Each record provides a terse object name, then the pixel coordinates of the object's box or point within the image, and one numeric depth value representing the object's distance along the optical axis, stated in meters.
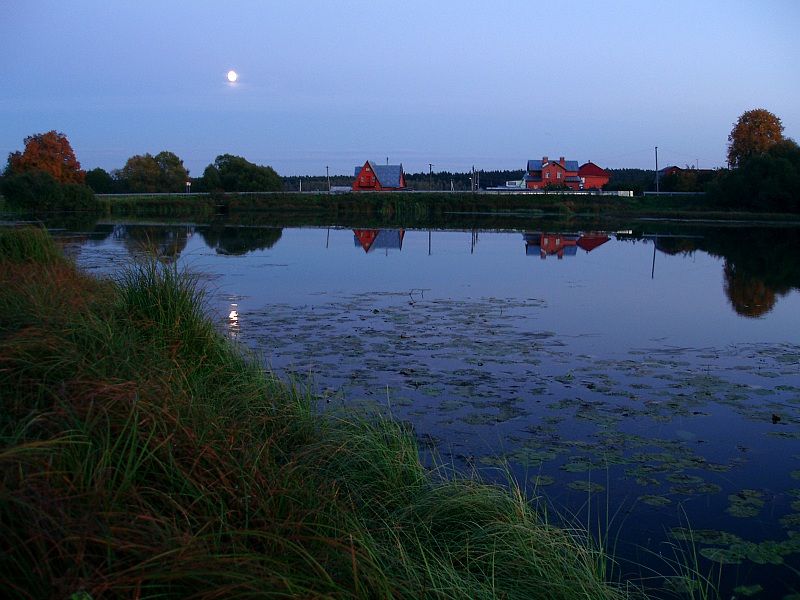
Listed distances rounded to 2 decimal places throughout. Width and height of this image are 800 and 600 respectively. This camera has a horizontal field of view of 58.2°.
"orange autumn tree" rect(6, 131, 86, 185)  65.50
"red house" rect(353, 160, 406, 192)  83.38
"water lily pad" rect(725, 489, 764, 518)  5.45
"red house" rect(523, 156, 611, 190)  94.38
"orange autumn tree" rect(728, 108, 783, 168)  65.06
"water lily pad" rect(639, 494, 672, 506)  5.56
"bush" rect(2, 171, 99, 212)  50.78
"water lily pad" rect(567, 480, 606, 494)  5.75
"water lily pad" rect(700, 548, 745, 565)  4.79
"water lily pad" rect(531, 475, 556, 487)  5.81
